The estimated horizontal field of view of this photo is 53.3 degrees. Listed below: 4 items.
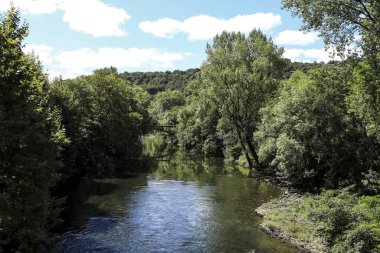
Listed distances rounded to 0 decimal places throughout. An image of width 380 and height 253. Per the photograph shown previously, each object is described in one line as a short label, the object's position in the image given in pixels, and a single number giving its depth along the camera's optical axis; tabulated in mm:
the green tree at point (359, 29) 23297
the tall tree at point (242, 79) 56969
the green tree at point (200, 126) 70438
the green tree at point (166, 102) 155550
